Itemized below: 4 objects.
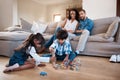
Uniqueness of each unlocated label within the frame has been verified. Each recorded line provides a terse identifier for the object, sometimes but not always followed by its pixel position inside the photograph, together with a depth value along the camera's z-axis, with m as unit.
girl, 1.08
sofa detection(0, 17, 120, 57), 1.55
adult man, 1.62
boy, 1.28
